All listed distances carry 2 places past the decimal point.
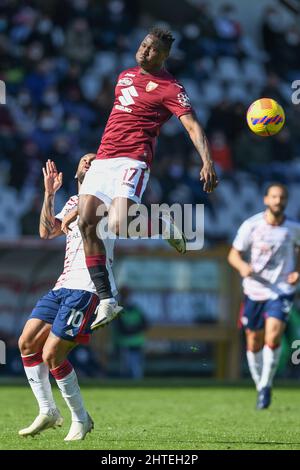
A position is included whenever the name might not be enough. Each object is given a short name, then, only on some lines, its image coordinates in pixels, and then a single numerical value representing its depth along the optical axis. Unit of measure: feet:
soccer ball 63.16
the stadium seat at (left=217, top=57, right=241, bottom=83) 173.17
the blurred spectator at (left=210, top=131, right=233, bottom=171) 155.74
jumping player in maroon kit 56.90
